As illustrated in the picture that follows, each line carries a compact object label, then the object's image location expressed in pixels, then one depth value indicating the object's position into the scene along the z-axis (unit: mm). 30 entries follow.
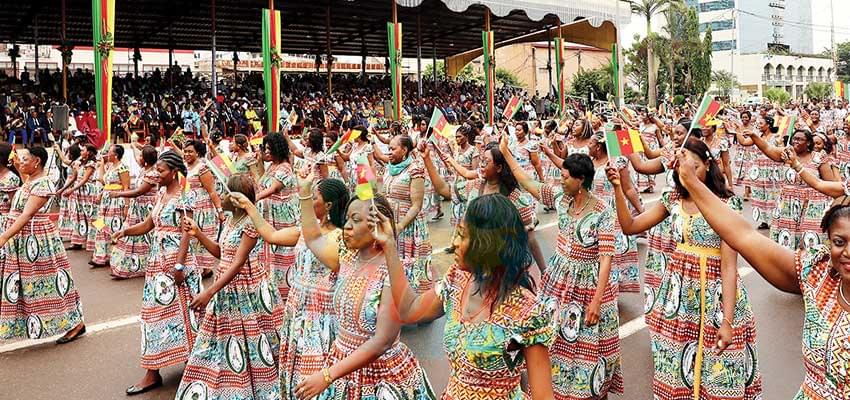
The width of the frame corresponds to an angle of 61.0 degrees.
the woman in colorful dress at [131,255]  8648
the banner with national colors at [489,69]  26109
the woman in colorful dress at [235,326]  4195
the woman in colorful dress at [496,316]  2406
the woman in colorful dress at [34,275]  5875
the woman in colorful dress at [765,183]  10617
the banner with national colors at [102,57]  15719
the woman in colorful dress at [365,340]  2822
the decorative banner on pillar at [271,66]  19391
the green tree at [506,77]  51406
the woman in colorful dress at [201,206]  7512
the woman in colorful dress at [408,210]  6594
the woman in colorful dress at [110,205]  8805
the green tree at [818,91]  64250
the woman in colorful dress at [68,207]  10808
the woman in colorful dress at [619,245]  6312
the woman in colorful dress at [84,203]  10844
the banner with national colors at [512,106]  8570
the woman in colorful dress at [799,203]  6973
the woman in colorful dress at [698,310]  3779
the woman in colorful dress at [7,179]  6082
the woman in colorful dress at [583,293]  4160
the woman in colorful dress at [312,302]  3465
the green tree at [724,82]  57938
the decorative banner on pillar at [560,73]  29062
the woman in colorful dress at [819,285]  2031
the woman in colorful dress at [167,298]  4922
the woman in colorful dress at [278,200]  6770
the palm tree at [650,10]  43984
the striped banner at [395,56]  22542
